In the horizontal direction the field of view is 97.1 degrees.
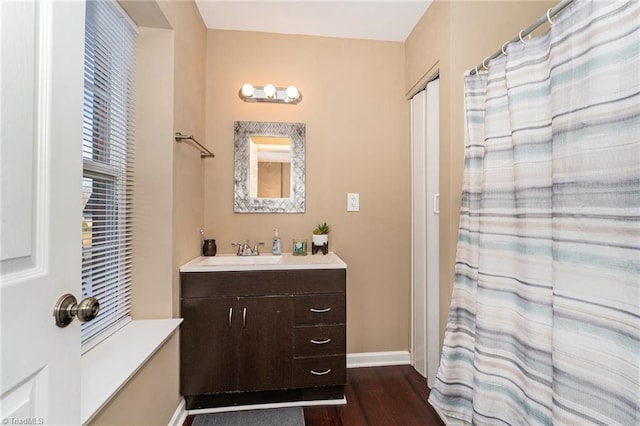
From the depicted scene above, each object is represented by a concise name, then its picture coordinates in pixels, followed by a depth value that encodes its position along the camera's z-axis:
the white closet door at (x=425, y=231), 2.01
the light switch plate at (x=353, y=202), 2.33
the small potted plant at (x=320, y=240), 2.20
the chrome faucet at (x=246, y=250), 2.16
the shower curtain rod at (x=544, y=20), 1.04
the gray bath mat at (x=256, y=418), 1.64
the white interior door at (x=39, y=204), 0.53
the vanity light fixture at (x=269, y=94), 2.15
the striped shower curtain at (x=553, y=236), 0.85
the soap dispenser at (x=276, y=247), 2.18
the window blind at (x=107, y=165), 1.18
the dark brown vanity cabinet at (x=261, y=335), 1.68
